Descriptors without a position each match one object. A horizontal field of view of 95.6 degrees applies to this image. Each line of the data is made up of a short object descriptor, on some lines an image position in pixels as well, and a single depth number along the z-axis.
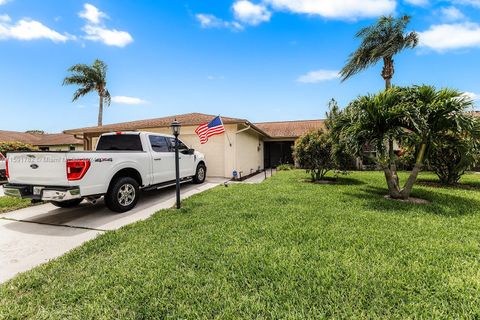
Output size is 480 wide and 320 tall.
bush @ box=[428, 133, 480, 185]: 5.94
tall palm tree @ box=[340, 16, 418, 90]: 13.80
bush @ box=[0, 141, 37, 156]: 13.78
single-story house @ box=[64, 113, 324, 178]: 10.66
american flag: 8.10
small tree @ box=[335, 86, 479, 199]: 5.21
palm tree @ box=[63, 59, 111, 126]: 20.49
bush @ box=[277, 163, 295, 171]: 15.24
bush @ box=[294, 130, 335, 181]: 8.69
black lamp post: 5.28
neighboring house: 23.39
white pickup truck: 4.30
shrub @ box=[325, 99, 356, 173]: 6.88
